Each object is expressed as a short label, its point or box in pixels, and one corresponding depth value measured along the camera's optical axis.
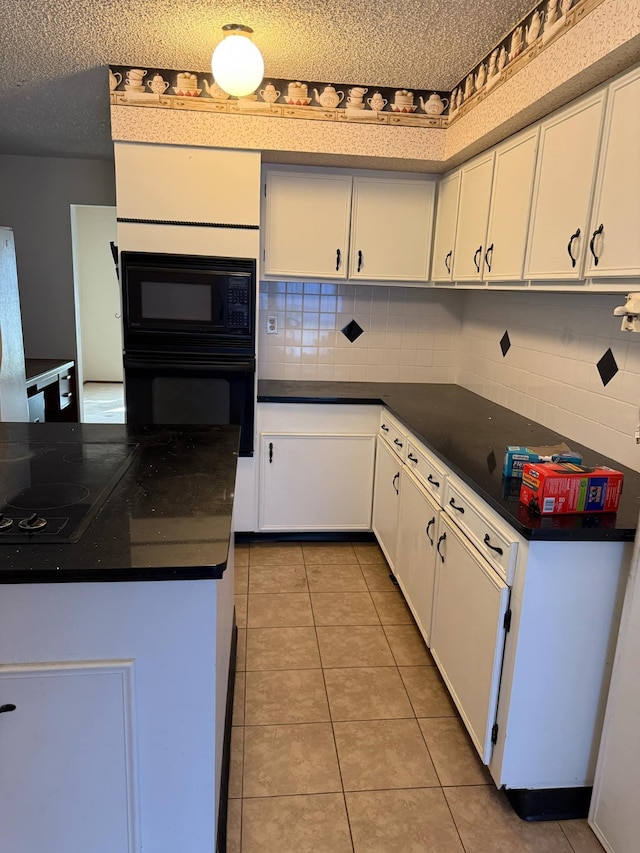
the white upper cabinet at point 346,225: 3.12
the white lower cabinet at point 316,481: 3.20
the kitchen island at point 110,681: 1.17
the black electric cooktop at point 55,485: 1.27
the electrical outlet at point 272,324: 3.53
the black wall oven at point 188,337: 2.86
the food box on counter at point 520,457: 1.81
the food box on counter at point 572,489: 1.54
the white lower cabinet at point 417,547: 2.24
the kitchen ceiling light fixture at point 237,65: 1.84
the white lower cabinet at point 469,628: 1.64
